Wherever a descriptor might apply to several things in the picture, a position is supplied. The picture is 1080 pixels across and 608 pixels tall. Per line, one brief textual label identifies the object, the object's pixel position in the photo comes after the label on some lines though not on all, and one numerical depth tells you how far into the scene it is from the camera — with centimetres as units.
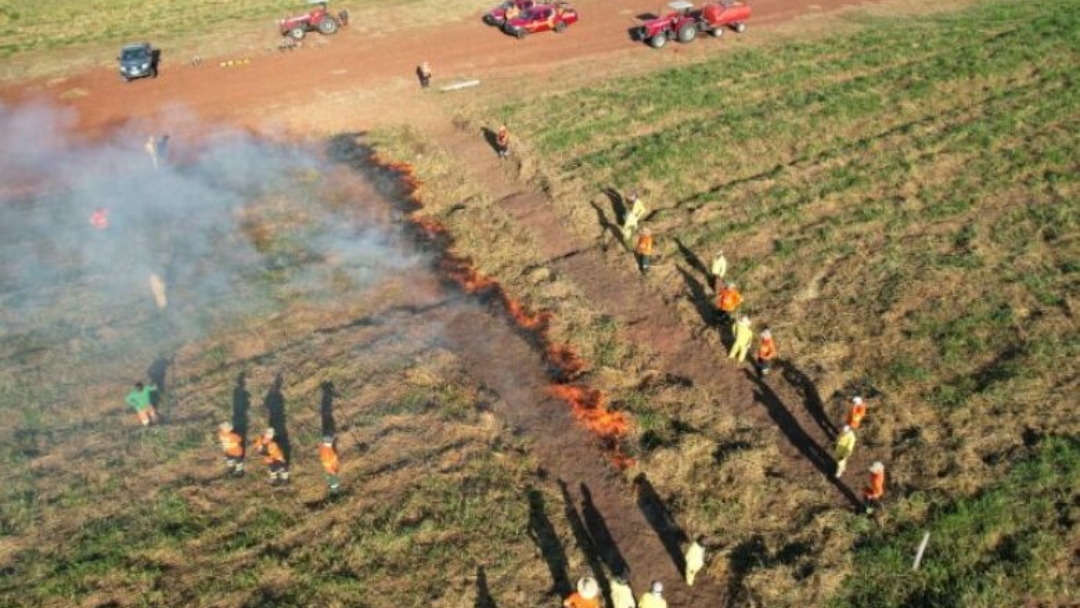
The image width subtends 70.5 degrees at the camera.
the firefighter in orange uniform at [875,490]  1313
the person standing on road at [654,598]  1108
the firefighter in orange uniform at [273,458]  1434
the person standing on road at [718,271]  1881
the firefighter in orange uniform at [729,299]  1775
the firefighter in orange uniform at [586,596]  1109
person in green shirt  1562
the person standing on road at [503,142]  2583
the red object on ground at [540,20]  3569
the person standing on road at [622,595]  1135
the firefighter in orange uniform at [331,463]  1402
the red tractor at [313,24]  3606
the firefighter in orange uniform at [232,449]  1441
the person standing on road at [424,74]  3125
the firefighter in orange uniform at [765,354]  1645
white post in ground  1234
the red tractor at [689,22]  3419
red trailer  3469
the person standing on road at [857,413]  1479
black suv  3203
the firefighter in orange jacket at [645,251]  1989
